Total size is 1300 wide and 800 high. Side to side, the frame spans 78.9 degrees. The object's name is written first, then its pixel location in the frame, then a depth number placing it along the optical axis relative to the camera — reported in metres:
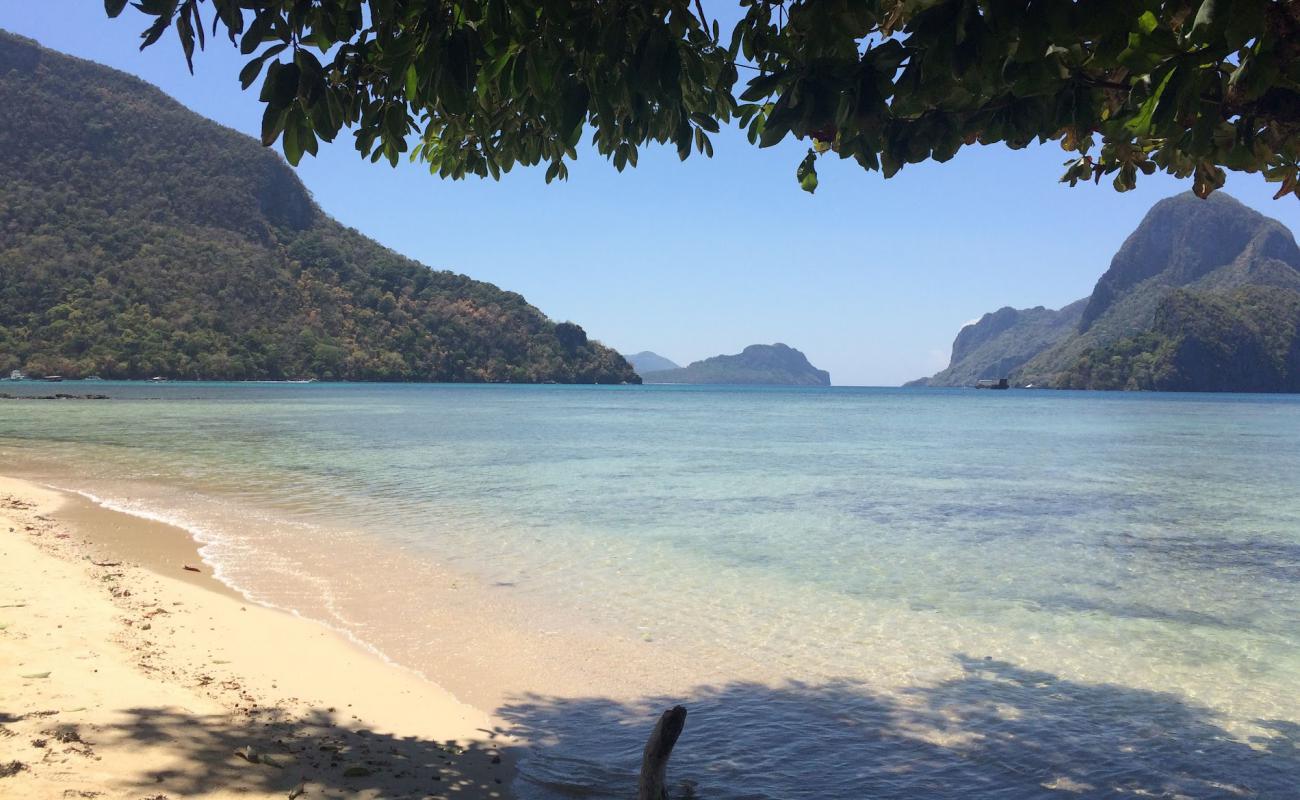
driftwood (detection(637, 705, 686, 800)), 3.65
